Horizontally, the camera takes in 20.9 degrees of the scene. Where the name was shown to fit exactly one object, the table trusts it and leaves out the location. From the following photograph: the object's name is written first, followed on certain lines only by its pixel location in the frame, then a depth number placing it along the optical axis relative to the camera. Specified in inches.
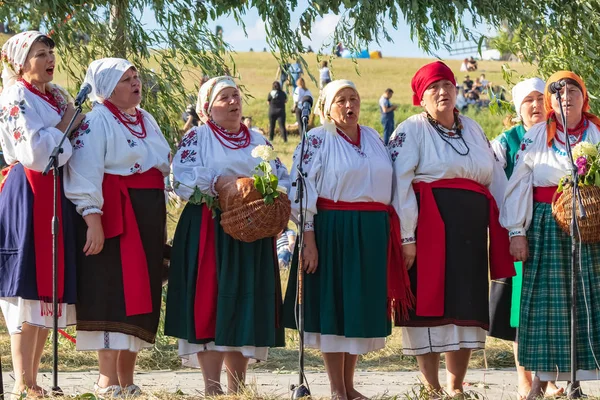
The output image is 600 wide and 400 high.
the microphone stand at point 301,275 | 364.0
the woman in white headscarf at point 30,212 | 384.4
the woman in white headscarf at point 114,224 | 386.5
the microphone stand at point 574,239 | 374.0
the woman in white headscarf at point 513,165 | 427.2
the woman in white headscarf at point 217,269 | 391.8
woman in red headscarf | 402.2
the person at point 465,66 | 2708.0
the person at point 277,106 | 1467.4
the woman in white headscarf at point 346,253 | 398.6
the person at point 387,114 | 1546.2
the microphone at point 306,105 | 361.7
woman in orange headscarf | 394.5
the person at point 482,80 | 2067.0
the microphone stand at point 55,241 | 361.3
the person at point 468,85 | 2036.5
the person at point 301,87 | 1193.0
